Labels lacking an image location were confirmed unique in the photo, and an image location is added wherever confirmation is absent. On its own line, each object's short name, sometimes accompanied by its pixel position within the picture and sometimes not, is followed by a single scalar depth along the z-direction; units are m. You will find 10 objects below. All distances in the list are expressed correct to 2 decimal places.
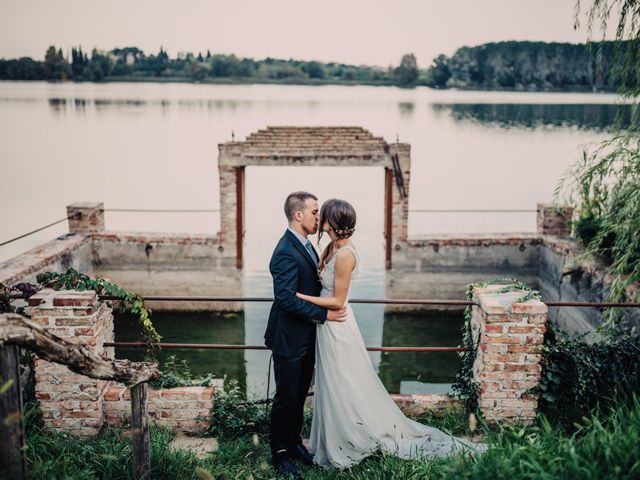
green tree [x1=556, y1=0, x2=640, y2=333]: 7.48
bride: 3.95
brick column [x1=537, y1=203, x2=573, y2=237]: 12.57
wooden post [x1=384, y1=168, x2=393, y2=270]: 12.43
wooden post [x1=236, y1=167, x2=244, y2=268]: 12.28
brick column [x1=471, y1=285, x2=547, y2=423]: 4.54
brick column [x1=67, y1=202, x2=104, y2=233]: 12.54
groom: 3.89
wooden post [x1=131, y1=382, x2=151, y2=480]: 3.60
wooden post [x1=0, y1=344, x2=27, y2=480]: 2.49
